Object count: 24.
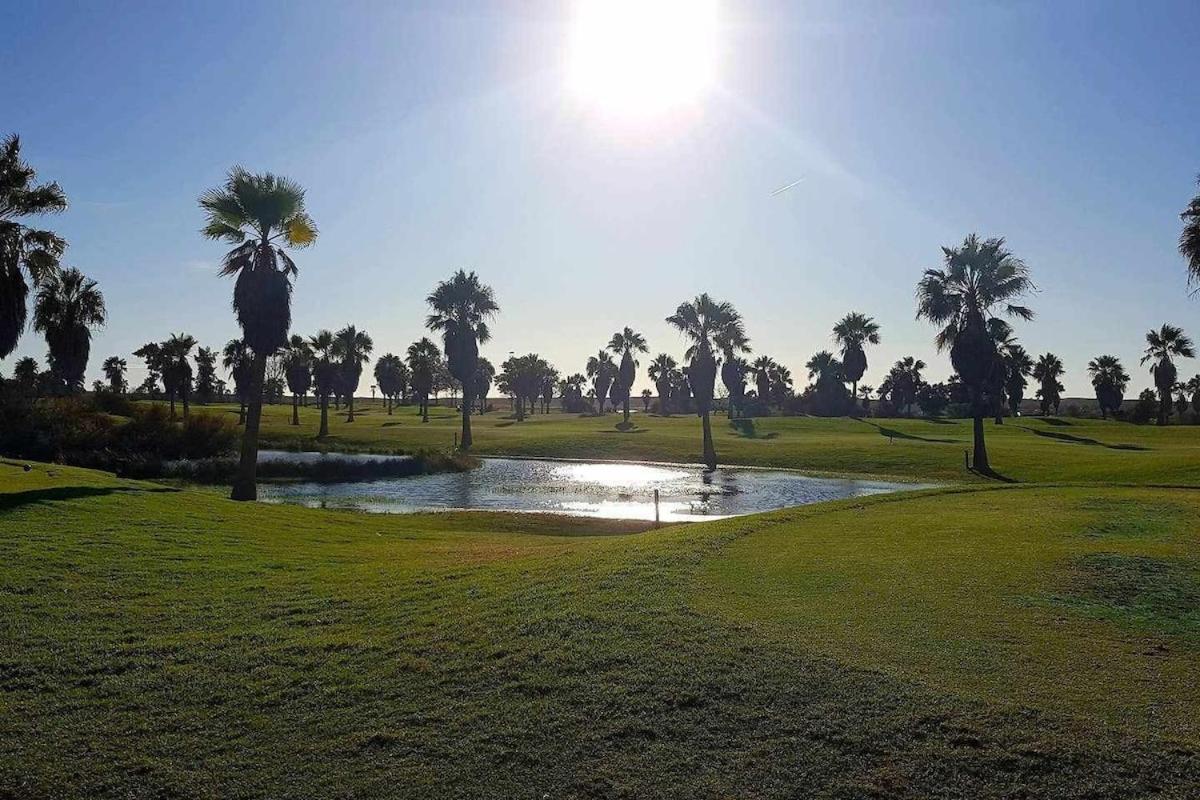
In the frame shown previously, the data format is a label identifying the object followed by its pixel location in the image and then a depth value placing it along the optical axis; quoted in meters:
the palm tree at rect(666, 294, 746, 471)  58.28
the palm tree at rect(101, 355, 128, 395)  125.44
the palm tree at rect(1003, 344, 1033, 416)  113.94
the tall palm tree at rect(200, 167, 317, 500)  30.28
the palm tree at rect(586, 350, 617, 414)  155.62
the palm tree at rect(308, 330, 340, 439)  91.45
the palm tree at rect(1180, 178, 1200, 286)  25.44
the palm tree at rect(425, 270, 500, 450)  69.50
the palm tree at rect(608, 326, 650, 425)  115.50
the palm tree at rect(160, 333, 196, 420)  85.31
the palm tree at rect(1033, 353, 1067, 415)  125.56
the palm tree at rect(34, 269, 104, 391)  61.91
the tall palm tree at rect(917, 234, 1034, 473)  46.19
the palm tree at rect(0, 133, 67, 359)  27.12
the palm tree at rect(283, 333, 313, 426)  96.88
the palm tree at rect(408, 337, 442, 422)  130.38
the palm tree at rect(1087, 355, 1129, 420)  119.06
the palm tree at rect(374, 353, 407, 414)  154.88
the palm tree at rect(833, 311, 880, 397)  98.31
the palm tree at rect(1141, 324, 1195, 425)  94.12
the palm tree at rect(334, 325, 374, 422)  91.62
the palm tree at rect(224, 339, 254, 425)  86.87
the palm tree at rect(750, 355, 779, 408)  145.38
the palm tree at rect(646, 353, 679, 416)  155.75
